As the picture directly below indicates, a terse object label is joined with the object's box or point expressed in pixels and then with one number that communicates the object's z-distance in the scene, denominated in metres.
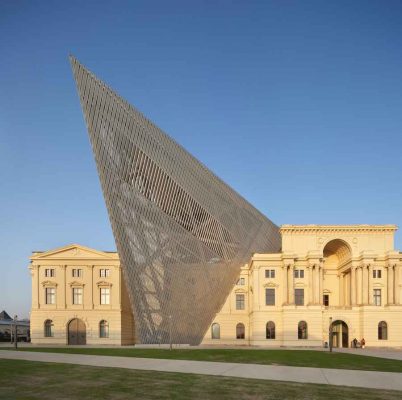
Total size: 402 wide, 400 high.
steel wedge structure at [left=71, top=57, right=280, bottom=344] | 44.12
